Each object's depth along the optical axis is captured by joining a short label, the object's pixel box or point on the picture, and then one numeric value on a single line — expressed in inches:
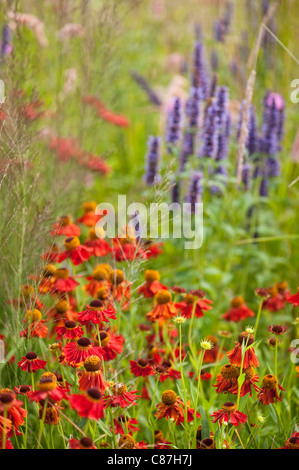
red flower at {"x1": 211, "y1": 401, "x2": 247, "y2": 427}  86.4
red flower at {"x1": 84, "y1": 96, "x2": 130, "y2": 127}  124.9
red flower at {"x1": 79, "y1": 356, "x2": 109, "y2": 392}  85.2
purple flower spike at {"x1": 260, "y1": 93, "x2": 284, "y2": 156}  125.0
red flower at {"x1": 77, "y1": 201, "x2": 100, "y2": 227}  104.3
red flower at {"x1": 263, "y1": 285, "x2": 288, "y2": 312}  102.5
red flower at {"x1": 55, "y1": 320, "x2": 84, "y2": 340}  89.6
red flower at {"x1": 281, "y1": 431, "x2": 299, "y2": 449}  86.4
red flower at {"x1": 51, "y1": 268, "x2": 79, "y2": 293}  95.8
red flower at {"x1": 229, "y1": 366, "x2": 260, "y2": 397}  88.8
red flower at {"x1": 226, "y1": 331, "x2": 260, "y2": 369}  88.1
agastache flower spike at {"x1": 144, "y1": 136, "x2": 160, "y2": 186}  117.6
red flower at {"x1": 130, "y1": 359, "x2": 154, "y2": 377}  92.7
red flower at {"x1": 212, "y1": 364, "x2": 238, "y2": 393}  88.3
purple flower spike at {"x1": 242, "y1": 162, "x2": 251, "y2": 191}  123.5
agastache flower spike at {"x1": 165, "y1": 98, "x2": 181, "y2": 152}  119.2
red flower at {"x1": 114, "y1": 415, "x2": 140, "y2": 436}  90.0
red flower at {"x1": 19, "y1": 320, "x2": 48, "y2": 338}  90.7
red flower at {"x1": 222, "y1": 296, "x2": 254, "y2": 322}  103.2
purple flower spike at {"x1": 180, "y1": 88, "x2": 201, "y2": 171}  118.7
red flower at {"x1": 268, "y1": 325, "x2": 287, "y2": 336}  90.8
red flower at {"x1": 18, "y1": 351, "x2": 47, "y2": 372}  88.2
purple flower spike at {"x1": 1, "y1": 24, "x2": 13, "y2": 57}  122.2
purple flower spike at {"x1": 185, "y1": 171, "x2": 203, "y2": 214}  113.0
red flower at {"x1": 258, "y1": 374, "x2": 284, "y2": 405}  89.2
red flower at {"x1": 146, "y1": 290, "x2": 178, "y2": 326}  94.8
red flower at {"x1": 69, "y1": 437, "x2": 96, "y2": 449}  81.7
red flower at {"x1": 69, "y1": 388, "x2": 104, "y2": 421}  81.4
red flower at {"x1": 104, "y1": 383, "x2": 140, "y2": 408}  87.8
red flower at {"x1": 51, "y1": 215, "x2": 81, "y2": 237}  99.2
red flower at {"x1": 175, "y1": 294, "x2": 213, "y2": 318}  97.0
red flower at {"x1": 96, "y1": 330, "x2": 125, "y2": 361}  91.2
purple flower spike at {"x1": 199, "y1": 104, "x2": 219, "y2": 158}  115.1
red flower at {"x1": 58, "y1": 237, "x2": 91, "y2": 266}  98.9
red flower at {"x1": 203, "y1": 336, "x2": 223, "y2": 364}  102.5
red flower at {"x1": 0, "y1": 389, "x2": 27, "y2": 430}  83.8
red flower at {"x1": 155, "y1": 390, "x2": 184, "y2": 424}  88.6
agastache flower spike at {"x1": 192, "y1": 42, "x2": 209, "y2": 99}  120.5
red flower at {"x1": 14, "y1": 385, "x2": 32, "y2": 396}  87.4
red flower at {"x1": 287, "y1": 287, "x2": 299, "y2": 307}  94.4
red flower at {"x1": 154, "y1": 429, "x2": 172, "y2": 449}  92.1
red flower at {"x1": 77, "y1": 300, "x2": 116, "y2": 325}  88.8
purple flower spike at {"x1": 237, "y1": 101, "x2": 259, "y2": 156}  125.3
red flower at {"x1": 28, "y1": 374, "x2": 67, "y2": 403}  82.7
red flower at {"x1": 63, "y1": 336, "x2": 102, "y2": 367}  86.7
